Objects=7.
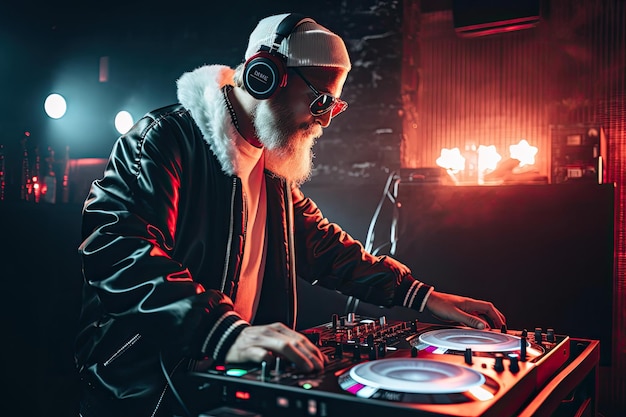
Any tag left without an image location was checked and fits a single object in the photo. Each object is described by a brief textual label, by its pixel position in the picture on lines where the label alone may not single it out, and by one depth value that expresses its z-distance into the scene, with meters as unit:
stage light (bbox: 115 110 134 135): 3.84
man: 1.08
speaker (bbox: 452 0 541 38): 2.77
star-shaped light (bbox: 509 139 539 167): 3.06
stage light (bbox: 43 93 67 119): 3.53
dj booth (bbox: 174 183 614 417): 0.86
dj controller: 0.81
